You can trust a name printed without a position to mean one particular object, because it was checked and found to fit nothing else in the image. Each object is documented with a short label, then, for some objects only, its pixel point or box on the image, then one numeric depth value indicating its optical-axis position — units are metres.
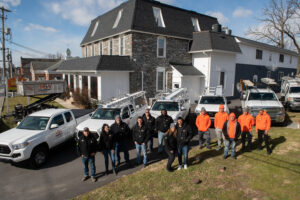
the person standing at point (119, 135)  6.69
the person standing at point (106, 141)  6.38
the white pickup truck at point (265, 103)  10.90
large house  17.55
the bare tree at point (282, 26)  30.75
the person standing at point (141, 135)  6.87
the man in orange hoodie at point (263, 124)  7.29
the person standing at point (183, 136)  6.40
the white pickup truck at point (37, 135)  6.76
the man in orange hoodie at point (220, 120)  7.82
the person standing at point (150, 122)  8.05
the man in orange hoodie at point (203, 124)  7.95
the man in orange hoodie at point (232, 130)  6.99
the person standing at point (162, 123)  7.84
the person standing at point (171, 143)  6.27
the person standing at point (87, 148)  6.03
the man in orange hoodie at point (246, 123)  7.57
